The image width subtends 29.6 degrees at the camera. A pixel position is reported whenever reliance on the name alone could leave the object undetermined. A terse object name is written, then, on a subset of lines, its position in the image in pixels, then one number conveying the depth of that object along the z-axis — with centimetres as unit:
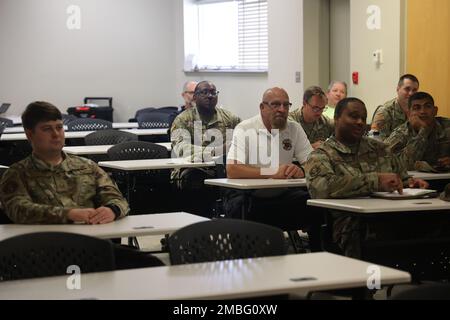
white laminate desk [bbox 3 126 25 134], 1043
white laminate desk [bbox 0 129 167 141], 942
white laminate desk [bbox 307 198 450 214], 456
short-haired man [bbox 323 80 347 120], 939
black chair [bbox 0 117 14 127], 1055
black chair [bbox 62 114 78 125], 1092
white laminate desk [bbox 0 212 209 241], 405
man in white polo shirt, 604
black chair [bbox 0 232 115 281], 325
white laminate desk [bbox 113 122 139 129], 1163
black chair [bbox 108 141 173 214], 716
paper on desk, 495
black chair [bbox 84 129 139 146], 861
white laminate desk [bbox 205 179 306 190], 563
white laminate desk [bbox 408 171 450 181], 593
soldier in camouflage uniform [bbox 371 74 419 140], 808
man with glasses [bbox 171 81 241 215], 775
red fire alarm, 984
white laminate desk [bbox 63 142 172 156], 780
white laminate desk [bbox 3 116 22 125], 1187
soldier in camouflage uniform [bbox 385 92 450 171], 652
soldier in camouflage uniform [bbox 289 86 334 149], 761
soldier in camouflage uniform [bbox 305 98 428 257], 498
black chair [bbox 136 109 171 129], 1112
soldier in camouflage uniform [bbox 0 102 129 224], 430
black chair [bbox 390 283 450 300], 262
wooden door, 876
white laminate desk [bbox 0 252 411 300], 282
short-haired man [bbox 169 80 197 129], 1052
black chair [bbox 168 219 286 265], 347
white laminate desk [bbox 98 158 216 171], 671
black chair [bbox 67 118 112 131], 1034
